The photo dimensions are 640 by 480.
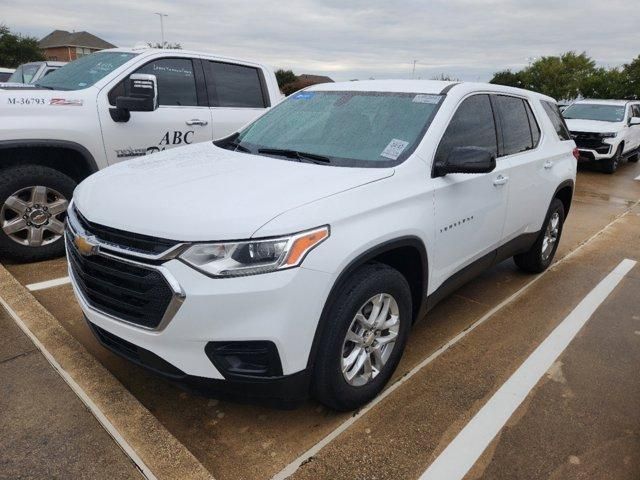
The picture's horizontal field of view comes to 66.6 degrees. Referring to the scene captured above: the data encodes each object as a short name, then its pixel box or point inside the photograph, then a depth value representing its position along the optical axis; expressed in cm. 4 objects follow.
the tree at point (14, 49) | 4219
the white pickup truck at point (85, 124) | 403
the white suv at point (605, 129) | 1178
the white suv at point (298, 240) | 198
